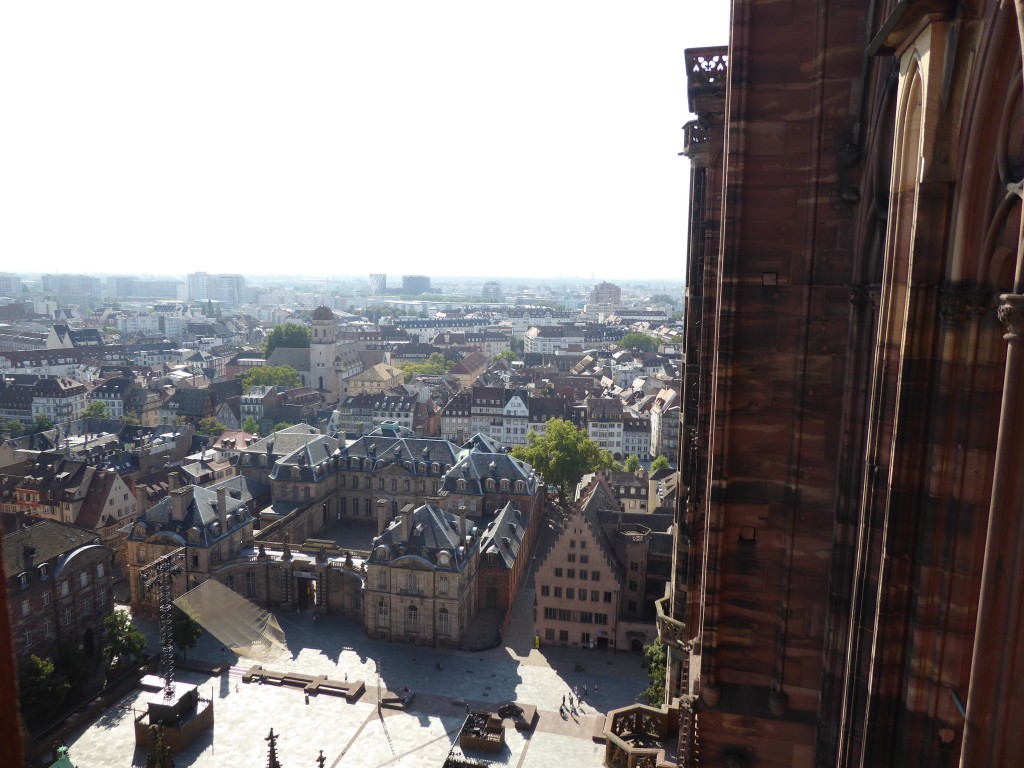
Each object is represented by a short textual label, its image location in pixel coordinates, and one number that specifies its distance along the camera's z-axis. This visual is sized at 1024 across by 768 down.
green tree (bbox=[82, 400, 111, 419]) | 126.13
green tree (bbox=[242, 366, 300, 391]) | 149.25
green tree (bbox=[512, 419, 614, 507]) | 84.94
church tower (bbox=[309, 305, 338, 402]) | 147.12
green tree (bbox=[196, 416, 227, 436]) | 120.69
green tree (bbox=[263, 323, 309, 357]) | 180.88
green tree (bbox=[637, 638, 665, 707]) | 39.94
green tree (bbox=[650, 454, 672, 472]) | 92.34
